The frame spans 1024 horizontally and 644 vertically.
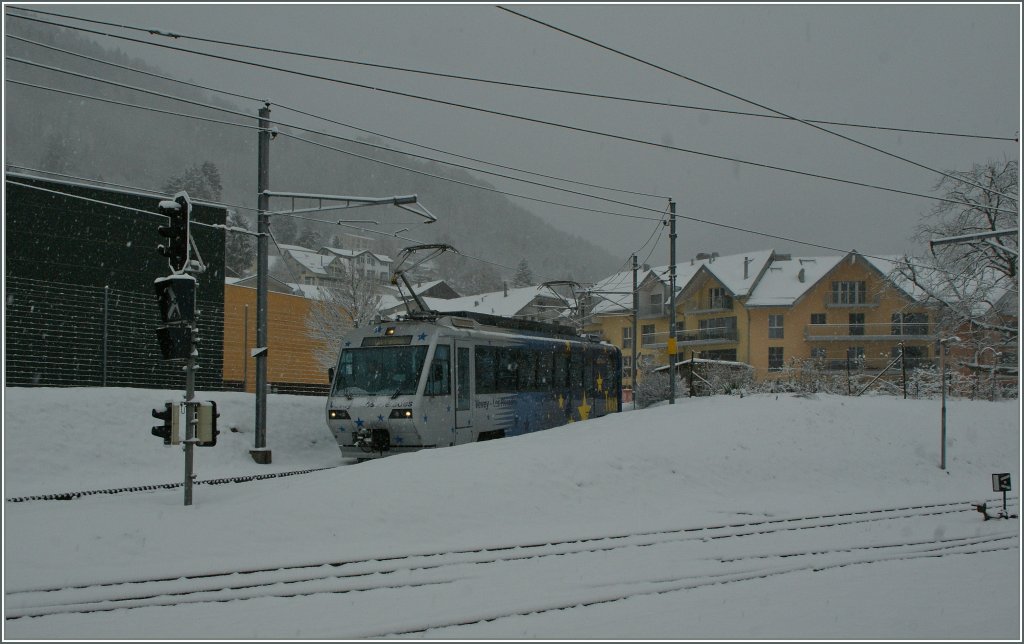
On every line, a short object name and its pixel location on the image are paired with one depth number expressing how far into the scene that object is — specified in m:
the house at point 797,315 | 55.69
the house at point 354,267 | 50.58
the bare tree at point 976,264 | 32.81
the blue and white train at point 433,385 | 17.83
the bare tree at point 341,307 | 47.03
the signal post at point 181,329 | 12.15
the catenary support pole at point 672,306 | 25.81
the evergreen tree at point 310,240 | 110.11
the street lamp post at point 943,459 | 20.62
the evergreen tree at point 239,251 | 78.31
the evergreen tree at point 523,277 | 118.94
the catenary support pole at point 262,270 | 17.83
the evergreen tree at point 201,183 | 78.74
